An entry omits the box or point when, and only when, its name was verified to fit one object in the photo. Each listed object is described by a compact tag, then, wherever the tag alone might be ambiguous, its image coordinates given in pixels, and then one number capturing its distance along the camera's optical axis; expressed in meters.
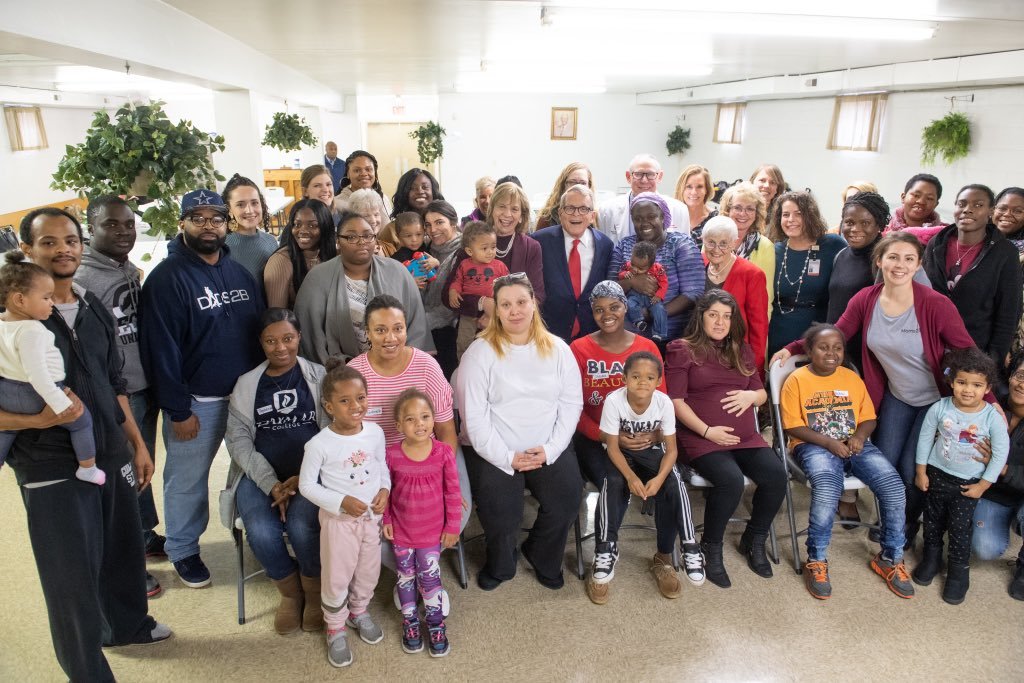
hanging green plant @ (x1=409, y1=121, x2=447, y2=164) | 12.43
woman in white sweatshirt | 2.84
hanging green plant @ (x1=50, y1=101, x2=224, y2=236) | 2.96
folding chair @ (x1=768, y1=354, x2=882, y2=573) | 3.10
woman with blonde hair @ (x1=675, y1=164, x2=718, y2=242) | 4.41
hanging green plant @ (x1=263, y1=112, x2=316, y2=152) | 8.77
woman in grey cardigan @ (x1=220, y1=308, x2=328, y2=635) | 2.57
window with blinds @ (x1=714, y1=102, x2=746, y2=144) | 13.37
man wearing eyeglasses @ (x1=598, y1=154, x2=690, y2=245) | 4.10
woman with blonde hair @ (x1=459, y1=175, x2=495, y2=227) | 4.86
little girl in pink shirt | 2.57
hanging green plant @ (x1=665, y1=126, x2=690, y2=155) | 15.87
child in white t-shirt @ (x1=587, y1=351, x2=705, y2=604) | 2.91
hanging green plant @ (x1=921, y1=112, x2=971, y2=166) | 7.52
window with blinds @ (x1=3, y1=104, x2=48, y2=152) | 11.35
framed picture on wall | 15.94
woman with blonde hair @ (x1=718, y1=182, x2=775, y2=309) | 3.70
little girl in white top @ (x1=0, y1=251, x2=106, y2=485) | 1.92
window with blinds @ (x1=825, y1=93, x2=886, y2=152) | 9.31
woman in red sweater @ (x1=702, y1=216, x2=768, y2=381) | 3.37
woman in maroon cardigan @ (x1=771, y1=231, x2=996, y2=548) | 3.05
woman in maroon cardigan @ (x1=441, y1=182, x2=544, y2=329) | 3.50
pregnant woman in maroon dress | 3.04
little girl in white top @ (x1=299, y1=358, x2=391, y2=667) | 2.43
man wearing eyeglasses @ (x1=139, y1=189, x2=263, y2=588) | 2.62
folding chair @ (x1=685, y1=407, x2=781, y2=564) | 3.00
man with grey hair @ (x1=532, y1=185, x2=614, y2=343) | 3.60
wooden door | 16.42
